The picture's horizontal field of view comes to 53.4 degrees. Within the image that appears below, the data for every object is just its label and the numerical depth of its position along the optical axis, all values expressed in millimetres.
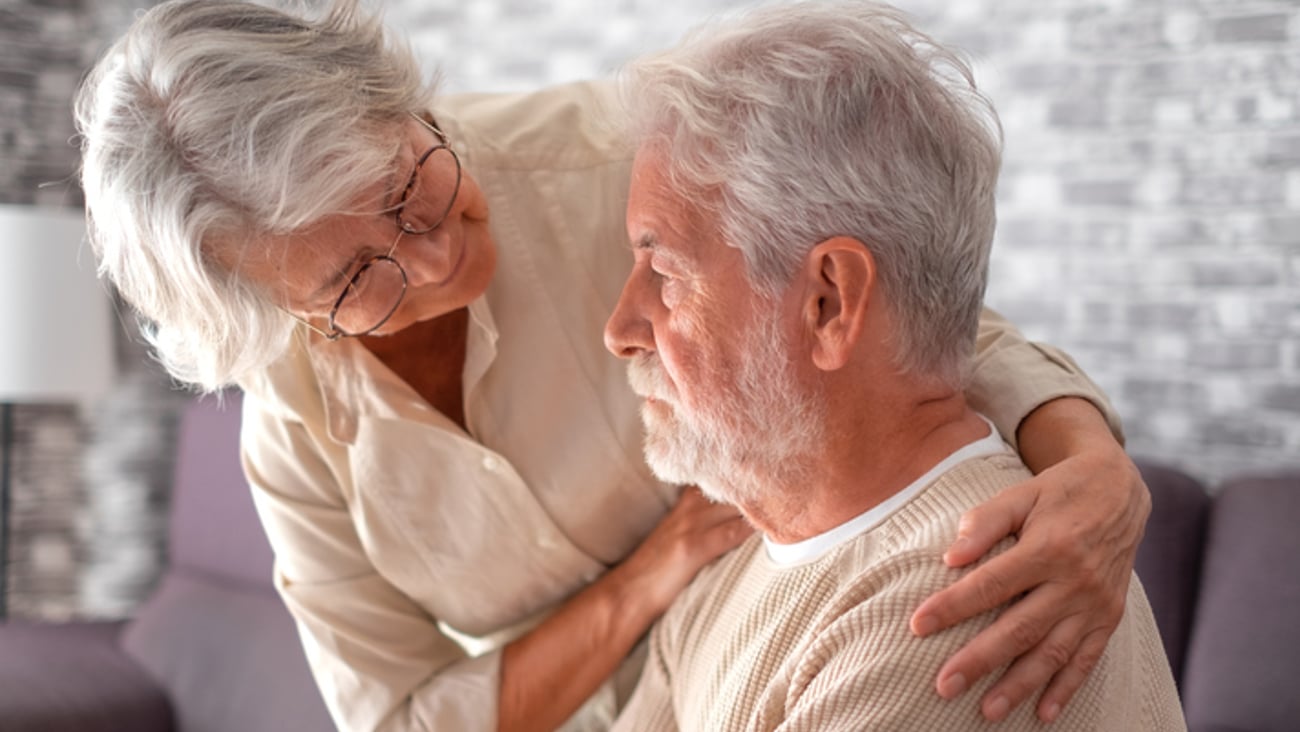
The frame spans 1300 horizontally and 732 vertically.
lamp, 3746
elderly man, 1249
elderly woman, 1370
